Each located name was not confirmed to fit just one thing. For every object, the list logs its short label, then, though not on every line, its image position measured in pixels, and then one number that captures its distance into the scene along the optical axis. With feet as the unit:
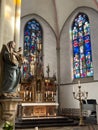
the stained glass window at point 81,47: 41.47
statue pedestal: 14.70
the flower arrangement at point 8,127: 12.76
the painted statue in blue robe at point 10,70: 15.15
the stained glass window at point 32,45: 45.44
